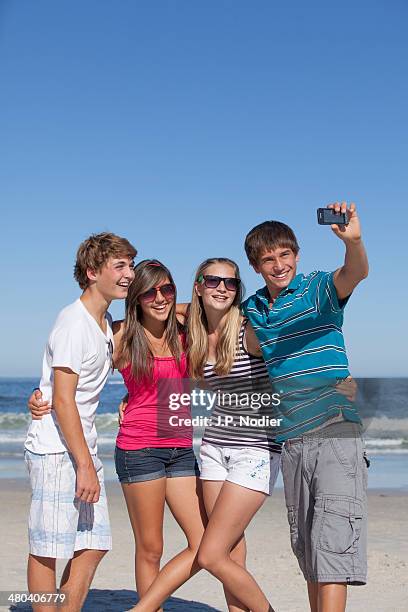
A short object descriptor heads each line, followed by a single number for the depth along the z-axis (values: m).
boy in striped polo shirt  3.45
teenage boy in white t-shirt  3.66
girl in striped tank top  3.82
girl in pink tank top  4.06
